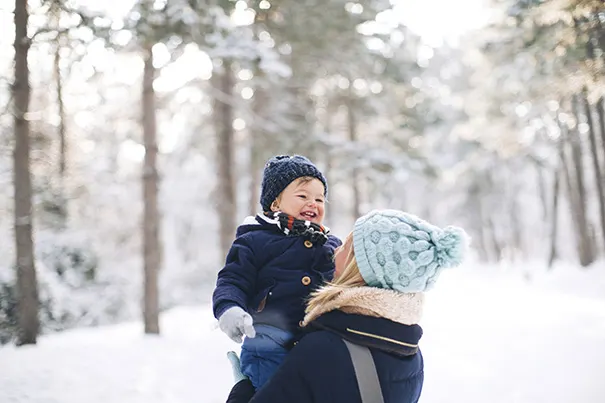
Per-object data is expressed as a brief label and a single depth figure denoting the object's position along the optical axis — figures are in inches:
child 90.9
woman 71.4
